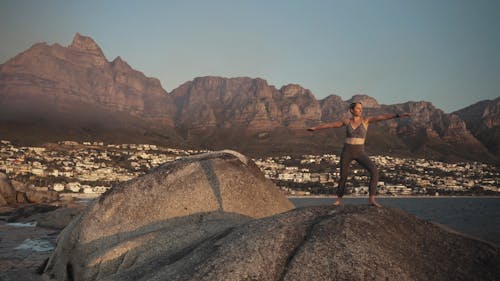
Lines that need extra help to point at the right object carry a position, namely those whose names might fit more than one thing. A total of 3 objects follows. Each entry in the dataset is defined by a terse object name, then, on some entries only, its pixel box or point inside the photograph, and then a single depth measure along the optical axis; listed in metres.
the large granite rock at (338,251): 5.32
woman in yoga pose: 8.69
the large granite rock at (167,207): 9.52
